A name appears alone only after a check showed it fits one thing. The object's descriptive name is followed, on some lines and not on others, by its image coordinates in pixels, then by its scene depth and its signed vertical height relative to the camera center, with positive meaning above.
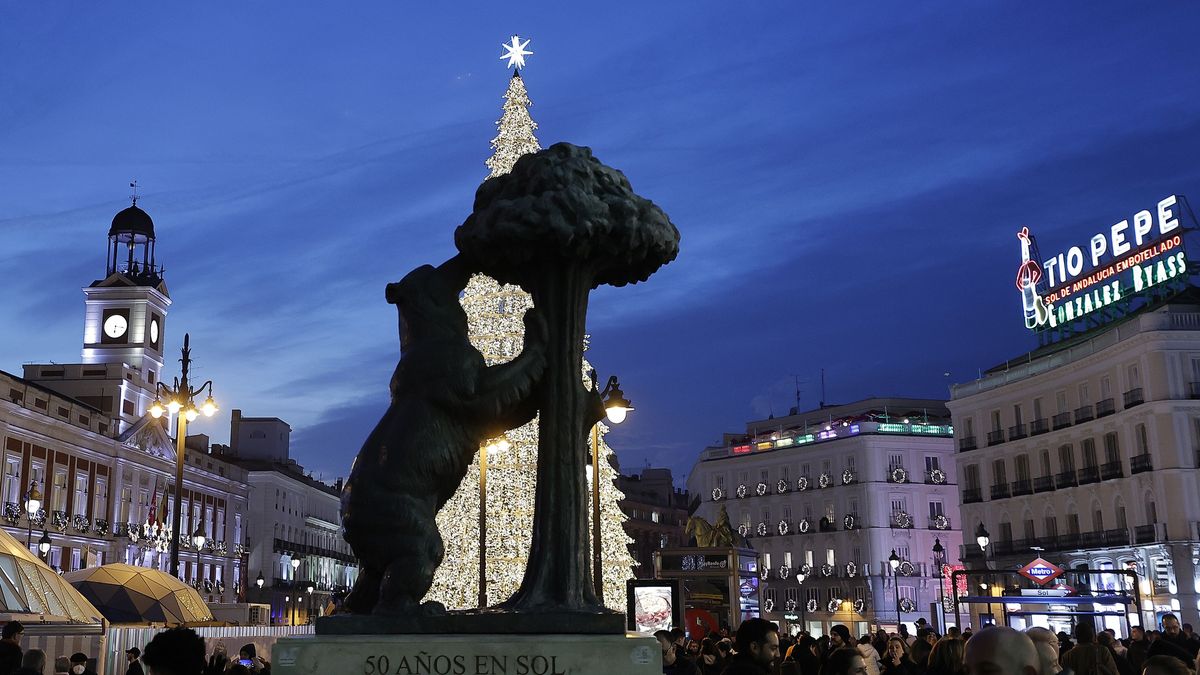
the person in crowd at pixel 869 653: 8.55 -0.54
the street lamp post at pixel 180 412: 19.02 +3.22
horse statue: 33.15 +1.77
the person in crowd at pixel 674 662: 9.05 -0.51
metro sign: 26.19 +0.43
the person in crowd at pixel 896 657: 11.30 -0.66
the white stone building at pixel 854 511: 68.44 +5.17
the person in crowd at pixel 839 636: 13.10 -0.48
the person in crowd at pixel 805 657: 10.72 -0.57
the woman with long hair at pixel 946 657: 8.41 -0.47
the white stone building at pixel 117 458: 45.78 +6.92
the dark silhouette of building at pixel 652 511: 99.62 +7.72
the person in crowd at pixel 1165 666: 5.02 -0.33
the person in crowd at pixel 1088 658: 9.04 -0.53
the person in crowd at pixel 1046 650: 4.37 -0.27
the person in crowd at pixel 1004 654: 3.83 -0.21
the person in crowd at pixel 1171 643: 10.91 -0.54
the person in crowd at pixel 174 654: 4.60 -0.18
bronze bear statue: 5.20 +0.75
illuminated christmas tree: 25.16 +2.16
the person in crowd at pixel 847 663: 6.05 -0.35
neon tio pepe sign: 46.78 +13.56
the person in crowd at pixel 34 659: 7.98 -0.33
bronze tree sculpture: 5.45 +1.63
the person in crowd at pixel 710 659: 10.53 -0.62
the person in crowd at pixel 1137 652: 12.66 -0.69
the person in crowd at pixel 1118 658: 10.70 -0.75
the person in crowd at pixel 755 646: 6.92 -0.30
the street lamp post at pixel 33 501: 24.86 +2.32
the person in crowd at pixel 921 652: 10.66 -0.56
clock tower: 61.09 +16.07
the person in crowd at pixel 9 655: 7.84 -0.30
